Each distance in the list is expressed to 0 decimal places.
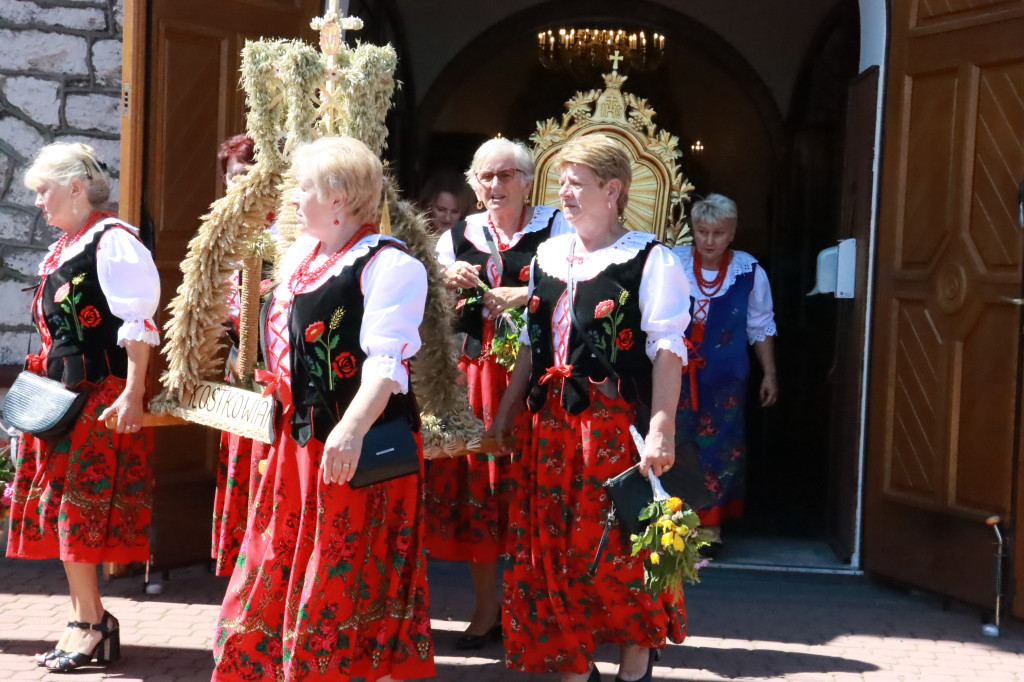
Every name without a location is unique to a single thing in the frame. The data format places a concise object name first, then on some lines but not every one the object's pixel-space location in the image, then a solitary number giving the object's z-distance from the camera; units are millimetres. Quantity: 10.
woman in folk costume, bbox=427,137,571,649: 4336
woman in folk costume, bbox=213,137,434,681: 3189
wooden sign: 3404
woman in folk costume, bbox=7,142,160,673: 3963
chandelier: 9188
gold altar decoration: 6312
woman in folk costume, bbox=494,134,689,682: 3691
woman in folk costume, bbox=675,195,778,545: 5977
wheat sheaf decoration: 3680
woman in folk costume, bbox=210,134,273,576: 4109
